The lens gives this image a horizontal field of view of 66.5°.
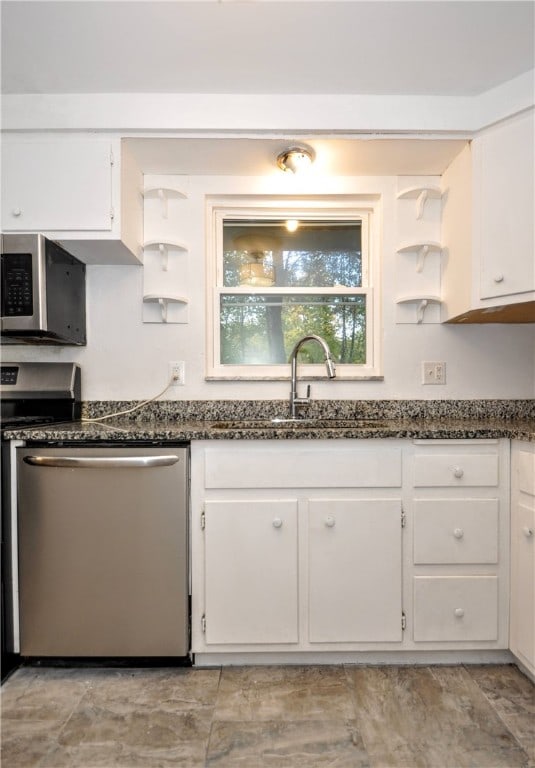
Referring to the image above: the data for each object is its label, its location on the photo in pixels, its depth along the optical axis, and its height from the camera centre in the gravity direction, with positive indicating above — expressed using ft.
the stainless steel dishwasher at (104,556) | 4.88 -2.11
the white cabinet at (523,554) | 4.66 -2.06
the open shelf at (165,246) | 6.36 +2.12
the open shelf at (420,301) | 6.54 +1.27
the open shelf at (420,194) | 6.47 +2.99
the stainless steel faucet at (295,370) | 6.10 +0.15
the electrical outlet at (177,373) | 6.71 +0.10
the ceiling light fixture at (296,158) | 5.77 +3.17
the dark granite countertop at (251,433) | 4.89 -0.65
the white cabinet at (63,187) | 5.46 +2.59
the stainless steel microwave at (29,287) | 5.36 +1.23
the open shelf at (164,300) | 6.42 +1.27
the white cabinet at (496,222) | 5.17 +2.10
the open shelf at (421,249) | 6.45 +2.11
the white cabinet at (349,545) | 4.96 -2.03
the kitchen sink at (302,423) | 6.08 -0.68
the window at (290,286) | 6.94 +1.58
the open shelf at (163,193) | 6.41 +2.97
